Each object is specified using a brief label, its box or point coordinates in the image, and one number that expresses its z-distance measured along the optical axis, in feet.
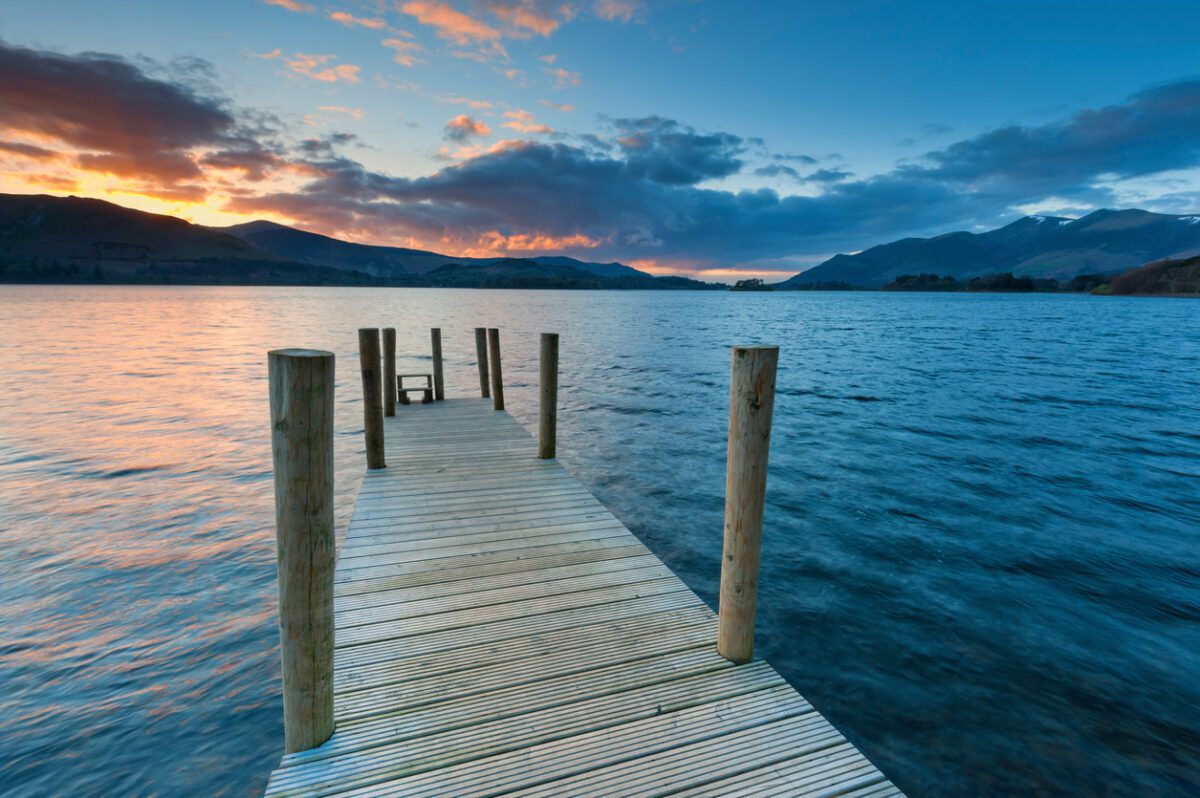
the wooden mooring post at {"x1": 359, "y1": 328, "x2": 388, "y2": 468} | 28.66
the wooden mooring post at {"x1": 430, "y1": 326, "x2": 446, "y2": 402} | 50.26
